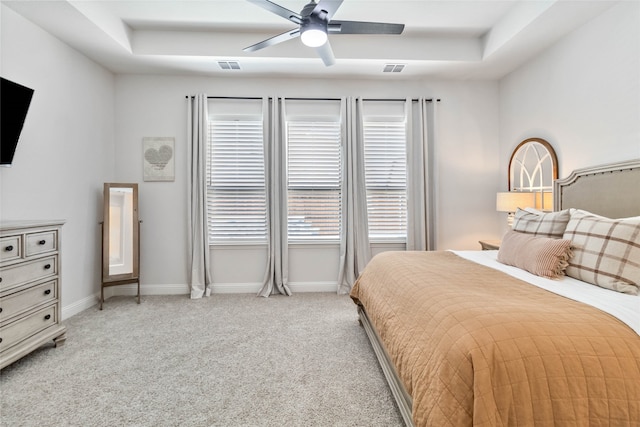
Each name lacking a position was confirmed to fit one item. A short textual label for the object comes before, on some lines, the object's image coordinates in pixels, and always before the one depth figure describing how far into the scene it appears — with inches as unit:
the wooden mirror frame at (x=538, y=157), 122.1
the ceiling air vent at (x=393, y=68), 141.0
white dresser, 77.5
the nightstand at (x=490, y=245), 128.0
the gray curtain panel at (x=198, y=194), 148.9
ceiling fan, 80.1
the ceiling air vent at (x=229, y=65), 136.9
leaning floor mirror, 132.0
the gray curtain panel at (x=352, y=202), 153.4
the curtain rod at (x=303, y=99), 152.7
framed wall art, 151.3
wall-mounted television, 90.8
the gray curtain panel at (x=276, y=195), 151.9
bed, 39.5
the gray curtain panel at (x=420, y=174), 154.0
